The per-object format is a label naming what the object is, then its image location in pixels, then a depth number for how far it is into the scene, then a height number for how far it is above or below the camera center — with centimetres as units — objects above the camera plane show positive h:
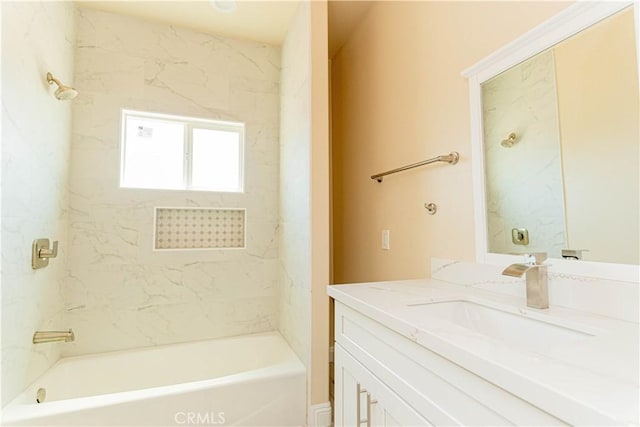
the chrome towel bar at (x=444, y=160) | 136 +34
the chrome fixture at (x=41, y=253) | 149 -9
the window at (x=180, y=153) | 214 +61
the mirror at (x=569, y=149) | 82 +26
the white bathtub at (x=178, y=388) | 137 -82
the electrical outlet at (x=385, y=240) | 191 -4
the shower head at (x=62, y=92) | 156 +75
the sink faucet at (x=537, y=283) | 91 -15
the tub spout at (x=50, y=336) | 152 -51
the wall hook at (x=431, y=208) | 149 +12
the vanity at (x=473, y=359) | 46 -25
